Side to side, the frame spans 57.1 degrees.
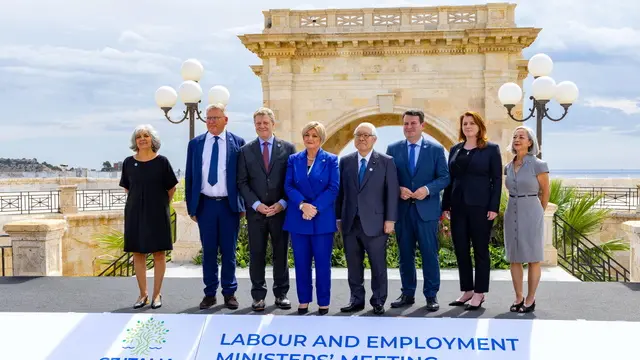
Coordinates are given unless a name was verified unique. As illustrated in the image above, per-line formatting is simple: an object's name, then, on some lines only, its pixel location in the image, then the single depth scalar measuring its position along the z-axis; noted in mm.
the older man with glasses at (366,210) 5836
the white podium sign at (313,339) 4801
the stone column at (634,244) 8216
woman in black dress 6133
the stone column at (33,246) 8609
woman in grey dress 5883
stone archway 16734
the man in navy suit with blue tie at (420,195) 6031
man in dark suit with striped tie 5984
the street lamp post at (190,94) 11734
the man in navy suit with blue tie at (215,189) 6094
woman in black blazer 5945
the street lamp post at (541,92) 11609
